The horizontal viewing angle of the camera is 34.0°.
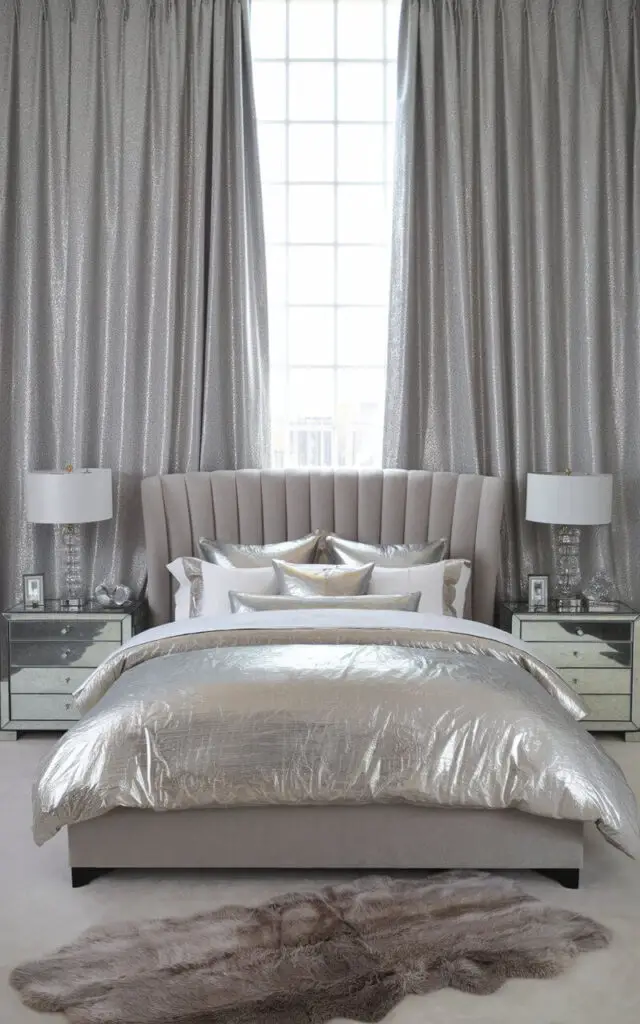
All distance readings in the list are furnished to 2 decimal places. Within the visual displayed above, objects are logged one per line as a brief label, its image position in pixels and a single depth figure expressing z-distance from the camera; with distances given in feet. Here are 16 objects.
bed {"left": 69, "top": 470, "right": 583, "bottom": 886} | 10.25
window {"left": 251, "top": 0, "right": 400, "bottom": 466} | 17.20
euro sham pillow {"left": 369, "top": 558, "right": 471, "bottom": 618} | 14.76
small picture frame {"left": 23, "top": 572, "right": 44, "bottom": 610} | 15.81
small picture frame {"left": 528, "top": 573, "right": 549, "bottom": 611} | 16.03
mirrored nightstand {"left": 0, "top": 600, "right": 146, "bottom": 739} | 15.40
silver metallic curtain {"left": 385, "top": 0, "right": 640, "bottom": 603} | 16.56
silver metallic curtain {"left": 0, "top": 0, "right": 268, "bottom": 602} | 16.55
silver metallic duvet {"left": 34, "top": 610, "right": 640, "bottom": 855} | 9.99
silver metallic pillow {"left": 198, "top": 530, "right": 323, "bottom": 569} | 15.40
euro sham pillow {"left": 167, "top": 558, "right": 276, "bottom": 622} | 14.83
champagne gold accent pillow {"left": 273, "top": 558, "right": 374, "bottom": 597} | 14.34
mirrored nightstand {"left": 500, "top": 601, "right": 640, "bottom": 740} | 15.52
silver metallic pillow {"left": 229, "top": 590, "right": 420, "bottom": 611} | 13.75
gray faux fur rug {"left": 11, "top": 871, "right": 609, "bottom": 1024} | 8.25
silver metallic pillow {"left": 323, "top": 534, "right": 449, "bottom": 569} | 15.47
